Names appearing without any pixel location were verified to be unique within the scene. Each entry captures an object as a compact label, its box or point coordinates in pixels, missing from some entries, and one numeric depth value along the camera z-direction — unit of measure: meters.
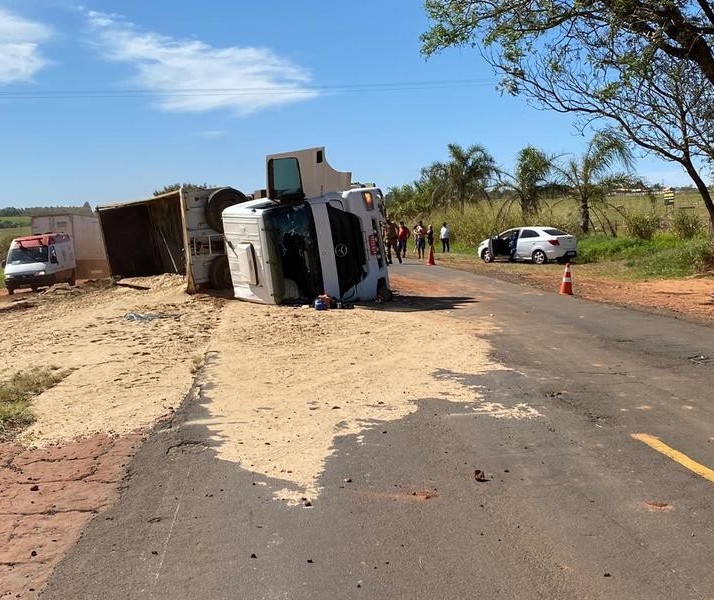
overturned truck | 14.12
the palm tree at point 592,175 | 32.88
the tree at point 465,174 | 45.12
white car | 28.53
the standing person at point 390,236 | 26.38
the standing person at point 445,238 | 38.26
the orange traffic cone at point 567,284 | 17.69
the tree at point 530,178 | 36.66
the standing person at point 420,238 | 34.53
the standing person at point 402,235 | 33.07
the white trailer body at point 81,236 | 35.97
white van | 29.03
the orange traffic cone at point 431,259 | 28.20
